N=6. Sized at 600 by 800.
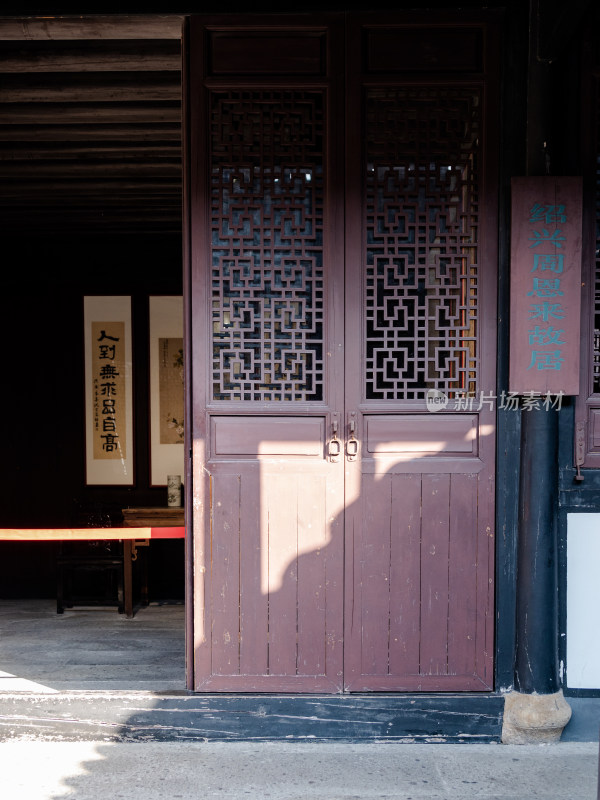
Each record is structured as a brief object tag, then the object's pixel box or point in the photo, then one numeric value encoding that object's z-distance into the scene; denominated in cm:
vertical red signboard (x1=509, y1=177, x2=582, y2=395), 341
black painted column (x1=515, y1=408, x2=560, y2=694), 351
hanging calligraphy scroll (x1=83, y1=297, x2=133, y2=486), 654
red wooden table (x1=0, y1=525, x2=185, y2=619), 406
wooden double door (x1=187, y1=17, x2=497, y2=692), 356
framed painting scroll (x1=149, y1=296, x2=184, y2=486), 651
